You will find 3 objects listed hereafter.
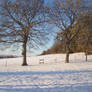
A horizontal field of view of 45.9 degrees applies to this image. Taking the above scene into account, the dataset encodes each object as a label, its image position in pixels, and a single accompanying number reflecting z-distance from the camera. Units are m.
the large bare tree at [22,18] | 14.91
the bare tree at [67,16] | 17.33
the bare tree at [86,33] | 17.41
